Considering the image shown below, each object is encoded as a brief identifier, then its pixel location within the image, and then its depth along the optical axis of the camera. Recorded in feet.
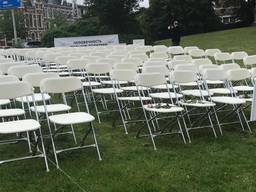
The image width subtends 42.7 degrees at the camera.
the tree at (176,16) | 95.43
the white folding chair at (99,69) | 18.87
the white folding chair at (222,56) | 27.22
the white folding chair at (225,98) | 16.16
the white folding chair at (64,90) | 12.67
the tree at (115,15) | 103.75
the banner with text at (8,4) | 64.50
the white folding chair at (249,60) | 23.48
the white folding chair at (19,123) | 11.91
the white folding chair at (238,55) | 27.67
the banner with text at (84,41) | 58.35
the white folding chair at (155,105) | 14.81
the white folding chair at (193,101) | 16.04
